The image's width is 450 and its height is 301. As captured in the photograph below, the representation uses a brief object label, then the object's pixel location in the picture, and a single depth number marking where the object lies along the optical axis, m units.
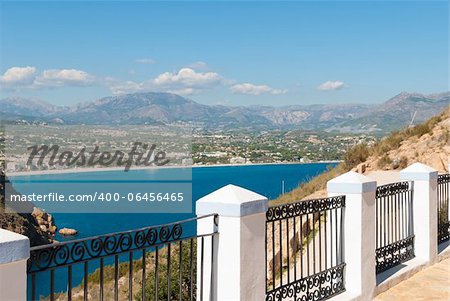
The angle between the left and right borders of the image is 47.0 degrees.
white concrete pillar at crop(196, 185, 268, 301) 5.00
